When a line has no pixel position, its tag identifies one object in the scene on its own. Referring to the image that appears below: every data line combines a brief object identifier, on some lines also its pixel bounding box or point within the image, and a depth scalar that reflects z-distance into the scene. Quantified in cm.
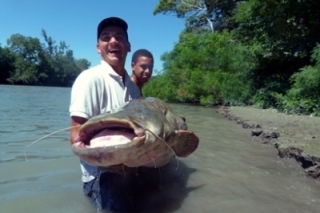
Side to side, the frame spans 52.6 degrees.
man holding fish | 162
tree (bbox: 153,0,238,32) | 2411
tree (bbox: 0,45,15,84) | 5769
